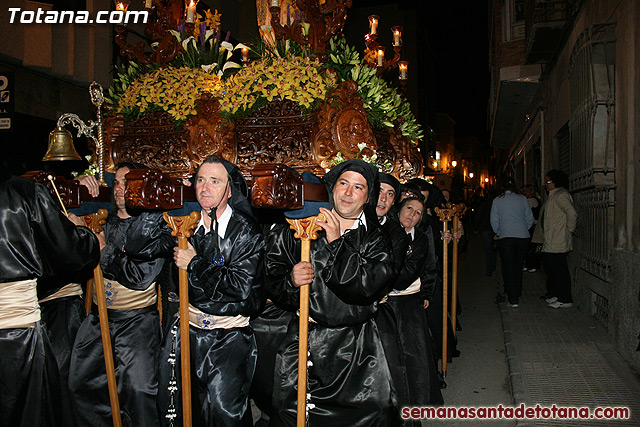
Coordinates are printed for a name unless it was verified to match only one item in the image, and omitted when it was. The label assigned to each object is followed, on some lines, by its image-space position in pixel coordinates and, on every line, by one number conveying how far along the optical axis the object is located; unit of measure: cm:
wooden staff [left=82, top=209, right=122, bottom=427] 367
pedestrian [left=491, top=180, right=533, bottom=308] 885
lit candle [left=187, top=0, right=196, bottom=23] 429
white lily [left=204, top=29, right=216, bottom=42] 480
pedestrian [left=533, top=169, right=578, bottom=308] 802
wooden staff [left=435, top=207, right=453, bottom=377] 581
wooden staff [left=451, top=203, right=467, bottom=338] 654
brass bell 422
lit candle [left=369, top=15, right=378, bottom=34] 522
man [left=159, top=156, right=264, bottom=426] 333
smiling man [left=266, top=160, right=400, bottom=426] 328
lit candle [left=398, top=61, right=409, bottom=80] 545
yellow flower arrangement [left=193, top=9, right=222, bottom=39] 493
